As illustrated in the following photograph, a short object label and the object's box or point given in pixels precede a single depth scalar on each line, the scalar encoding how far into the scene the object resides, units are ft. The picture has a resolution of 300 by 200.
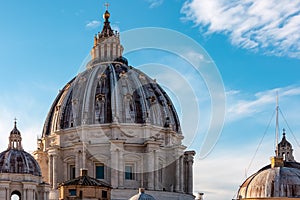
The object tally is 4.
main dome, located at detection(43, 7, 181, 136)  345.10
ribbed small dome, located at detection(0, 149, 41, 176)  286.46
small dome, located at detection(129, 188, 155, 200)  240.40
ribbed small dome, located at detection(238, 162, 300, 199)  183.73
